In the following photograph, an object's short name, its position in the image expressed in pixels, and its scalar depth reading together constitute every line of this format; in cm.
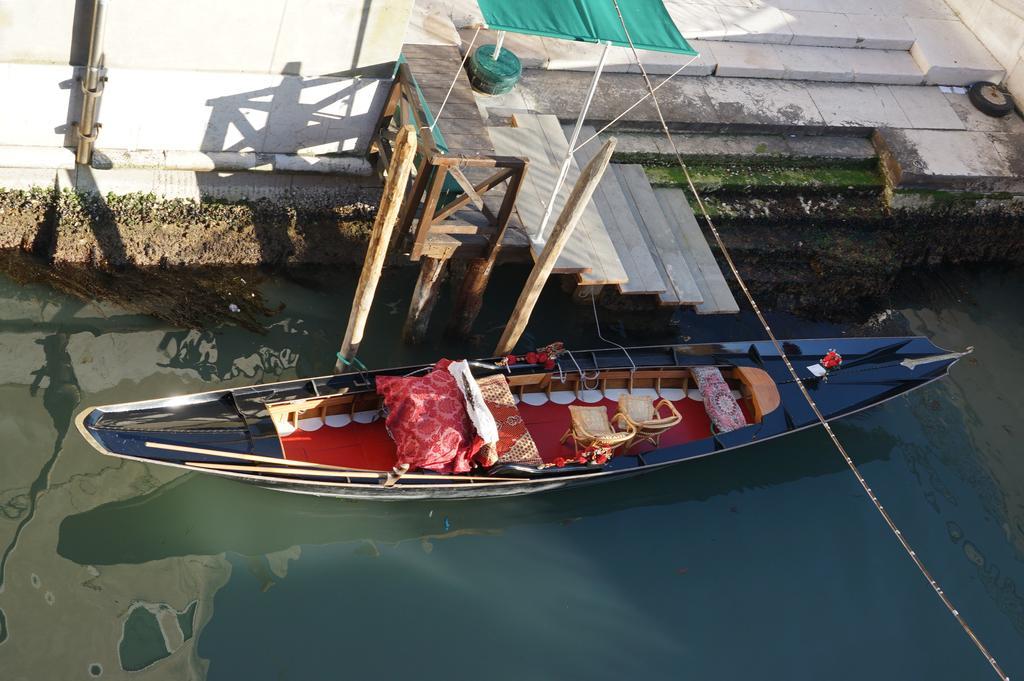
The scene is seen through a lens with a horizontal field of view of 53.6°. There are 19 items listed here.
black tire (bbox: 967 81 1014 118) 1527
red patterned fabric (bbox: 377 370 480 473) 949
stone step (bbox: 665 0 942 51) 1460
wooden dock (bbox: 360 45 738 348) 998
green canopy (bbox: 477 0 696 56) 955
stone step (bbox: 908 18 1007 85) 1538
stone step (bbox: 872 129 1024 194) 1426
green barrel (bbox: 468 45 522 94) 1200
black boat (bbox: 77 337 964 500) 918
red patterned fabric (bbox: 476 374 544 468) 979
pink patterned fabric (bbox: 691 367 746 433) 1094
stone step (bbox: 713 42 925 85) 1443
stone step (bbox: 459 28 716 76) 1317
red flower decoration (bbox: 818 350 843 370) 1153
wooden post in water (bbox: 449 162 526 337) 1015
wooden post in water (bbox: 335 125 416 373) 884
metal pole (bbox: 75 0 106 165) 955
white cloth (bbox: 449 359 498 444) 957
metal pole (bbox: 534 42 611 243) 1032
